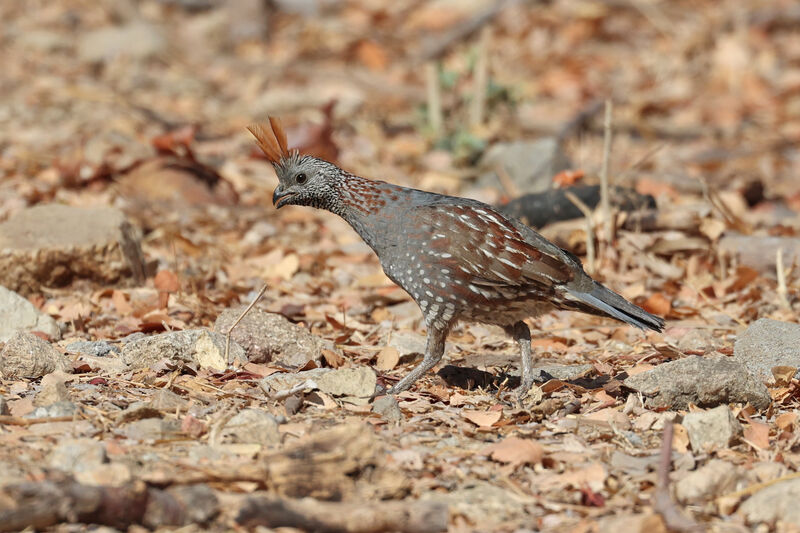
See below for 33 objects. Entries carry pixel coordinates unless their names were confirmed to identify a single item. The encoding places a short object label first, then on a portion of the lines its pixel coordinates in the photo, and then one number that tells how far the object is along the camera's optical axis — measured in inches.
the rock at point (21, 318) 474.6
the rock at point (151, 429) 354.9
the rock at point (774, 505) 314.2
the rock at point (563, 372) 461.4
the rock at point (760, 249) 610.2
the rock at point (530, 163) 768.9
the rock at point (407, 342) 490.4
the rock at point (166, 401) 379.9
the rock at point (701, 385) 401.1
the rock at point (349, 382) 410.9
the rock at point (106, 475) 303.4
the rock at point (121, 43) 1023.0
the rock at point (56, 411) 365.7
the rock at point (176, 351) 433.4
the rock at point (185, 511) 292.2
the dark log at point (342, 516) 288.8
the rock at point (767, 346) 450.6
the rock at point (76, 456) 317.4
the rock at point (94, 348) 454.6
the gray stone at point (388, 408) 391.9
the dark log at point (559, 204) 641.6
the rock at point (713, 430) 368.2
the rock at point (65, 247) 532.1
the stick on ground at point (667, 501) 299.3
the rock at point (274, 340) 457.7
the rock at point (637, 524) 295.1
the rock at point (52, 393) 375.9
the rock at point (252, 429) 352.5
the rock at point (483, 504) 314.2
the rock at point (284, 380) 411.1
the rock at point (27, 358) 407.5
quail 430.9
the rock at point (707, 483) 327.6
